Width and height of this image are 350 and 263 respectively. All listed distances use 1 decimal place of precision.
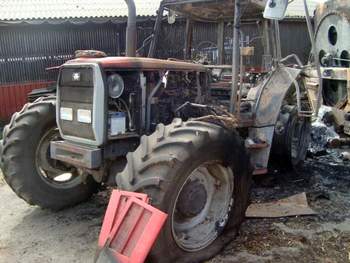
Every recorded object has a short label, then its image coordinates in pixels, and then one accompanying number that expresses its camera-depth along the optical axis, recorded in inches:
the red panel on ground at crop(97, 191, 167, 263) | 140.3
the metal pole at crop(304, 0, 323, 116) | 206.6
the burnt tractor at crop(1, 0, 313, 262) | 156.9
